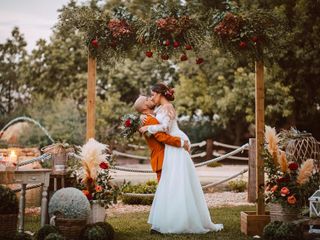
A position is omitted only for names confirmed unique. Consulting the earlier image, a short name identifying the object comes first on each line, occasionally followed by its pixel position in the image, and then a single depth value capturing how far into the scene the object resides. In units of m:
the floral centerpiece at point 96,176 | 7.12
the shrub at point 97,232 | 6.61
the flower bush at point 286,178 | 6.89
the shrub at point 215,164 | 20.85
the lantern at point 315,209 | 6.43
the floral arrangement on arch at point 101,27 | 7.98
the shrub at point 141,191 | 11.12
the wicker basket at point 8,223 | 6.47
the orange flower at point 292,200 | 6.81
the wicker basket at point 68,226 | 6.71
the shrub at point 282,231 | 6.45
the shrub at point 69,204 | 6.69
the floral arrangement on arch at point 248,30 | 7.66
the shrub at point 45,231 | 6.44
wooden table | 6.66
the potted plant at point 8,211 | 6.49
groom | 7.57
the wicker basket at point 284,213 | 6.89
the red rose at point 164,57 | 8.09
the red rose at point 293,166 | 6.97
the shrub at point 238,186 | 13.11
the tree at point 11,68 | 30.53
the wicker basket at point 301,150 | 8.20
